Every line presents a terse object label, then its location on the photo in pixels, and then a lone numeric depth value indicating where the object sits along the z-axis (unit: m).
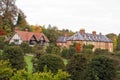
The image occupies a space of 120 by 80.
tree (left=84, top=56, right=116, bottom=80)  21.80
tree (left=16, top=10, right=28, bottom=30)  43.82
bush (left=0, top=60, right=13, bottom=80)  20.61
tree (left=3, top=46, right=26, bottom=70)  24.72
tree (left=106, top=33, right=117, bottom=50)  100.51
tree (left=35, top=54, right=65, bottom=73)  23.72
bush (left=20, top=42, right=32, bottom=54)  55.78
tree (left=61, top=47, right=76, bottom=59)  54.69
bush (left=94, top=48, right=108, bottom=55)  55.62
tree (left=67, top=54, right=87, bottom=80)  24.47
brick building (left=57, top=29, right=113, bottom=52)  84.08
